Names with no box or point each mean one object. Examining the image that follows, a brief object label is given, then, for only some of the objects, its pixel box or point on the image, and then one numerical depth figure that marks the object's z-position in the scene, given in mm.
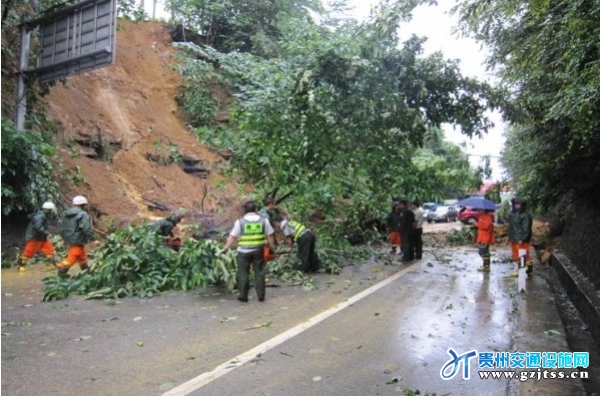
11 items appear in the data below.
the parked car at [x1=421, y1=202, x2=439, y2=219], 45681
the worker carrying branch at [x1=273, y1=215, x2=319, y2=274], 10625
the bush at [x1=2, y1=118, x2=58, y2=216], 12242
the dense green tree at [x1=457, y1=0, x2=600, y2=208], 5527
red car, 35078
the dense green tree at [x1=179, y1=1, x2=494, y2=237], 10844
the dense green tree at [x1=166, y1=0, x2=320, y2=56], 23344
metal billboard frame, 13266
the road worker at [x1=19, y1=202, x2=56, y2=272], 11023
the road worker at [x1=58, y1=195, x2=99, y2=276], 9188
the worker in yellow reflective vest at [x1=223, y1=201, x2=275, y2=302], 8016
